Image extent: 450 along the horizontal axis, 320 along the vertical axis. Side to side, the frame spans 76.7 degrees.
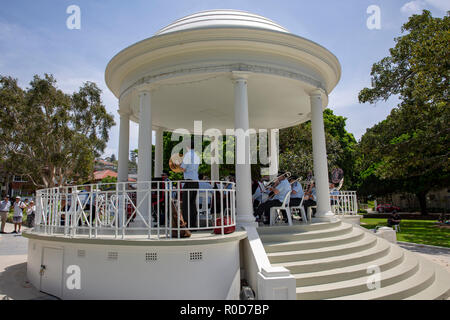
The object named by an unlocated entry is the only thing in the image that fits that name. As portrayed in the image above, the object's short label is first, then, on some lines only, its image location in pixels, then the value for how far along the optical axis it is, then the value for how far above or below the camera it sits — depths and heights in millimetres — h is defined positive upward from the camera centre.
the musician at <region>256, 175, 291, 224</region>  7496 +36
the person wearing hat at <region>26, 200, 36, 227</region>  16531 -770
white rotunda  4918 -739
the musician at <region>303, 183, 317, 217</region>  9156 -140
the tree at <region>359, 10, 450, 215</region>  12719 +4933
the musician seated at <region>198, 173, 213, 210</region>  6820 +98
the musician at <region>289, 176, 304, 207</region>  8062 +0
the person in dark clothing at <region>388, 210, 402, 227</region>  15455 -1478
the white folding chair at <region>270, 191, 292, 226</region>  7387 -353
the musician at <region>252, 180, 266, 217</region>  8953 +26
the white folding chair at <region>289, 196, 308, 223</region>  8303 -560
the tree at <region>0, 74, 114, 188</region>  24062 +5530
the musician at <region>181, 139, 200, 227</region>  5992 +311
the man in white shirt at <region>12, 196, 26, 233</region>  14844 -637
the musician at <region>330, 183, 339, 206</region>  11438 +7
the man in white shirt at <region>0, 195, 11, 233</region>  14956 -509
